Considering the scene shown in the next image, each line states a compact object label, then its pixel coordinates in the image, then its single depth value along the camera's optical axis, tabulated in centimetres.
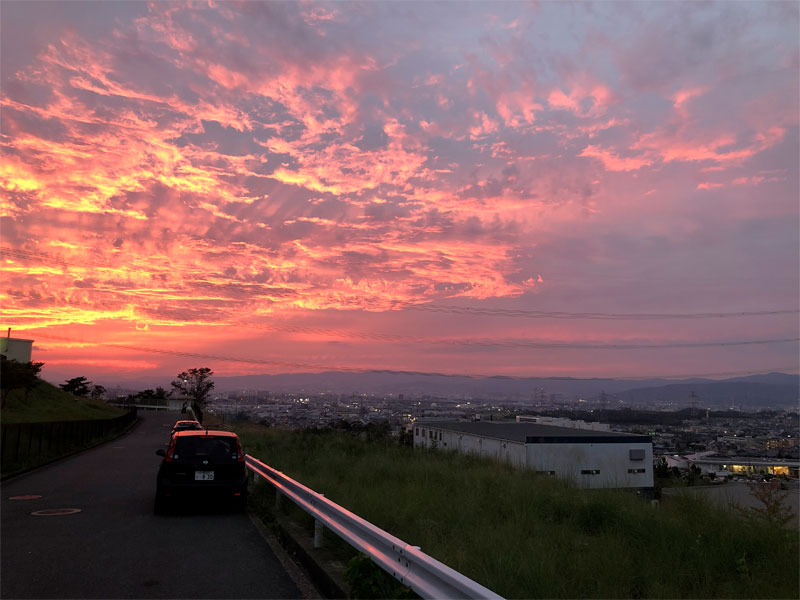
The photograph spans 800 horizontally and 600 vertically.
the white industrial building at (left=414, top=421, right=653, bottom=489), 5384
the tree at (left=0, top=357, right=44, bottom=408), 4675
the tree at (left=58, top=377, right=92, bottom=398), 10450
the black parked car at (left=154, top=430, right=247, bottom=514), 1134
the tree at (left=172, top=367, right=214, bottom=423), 10688
